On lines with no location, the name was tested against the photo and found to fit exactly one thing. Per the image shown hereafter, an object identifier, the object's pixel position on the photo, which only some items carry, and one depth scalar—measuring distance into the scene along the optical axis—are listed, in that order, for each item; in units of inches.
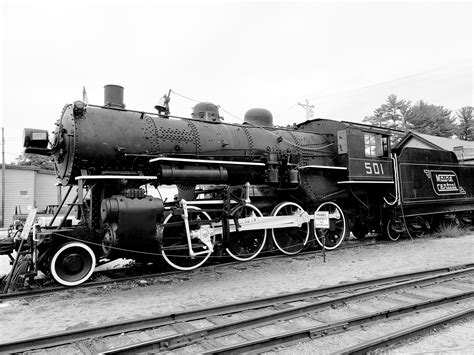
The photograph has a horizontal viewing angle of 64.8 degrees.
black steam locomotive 239.8
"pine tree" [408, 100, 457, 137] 1831.9
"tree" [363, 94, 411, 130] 1869.6
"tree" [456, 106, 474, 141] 1808.6
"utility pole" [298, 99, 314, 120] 1070.3
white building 874.8
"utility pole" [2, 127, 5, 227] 823.4
